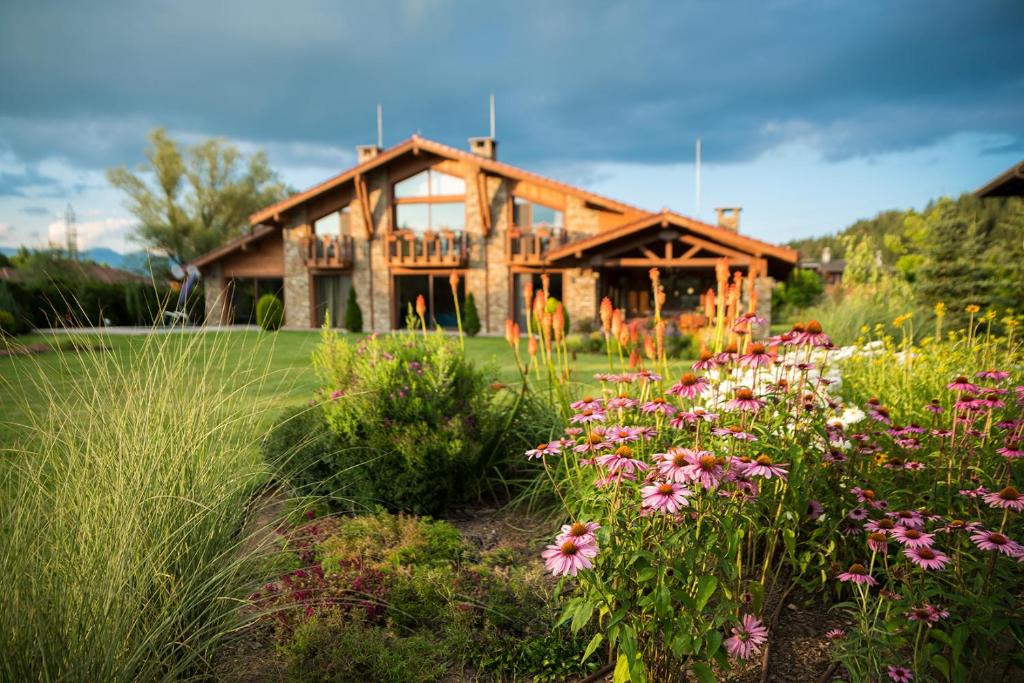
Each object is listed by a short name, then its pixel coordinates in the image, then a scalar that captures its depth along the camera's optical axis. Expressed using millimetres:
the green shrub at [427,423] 3391
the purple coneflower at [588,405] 2076
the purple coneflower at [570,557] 1329
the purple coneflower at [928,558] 1552
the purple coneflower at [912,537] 1660
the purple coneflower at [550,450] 1834
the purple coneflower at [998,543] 1553
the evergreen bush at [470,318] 17641
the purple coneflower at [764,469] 1517
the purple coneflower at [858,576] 1762
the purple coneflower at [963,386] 2146
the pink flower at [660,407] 1897
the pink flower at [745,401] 1726
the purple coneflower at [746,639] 1731
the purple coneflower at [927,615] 1630
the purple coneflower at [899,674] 1629
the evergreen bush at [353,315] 18652
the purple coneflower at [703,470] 1423
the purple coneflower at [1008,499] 1655
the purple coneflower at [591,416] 1856
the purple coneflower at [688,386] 1948
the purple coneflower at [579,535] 1434
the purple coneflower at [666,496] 1385
